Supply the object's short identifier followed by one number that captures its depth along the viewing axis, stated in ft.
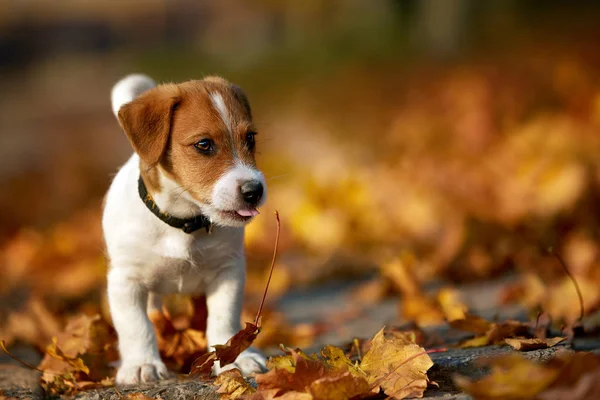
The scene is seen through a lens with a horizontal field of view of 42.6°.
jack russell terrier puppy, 9.65
